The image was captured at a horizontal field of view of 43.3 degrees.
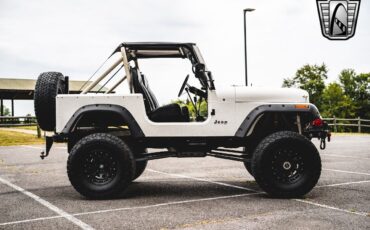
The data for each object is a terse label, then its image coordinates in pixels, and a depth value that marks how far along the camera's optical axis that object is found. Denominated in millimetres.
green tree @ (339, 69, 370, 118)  75312
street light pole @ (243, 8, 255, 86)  22297
